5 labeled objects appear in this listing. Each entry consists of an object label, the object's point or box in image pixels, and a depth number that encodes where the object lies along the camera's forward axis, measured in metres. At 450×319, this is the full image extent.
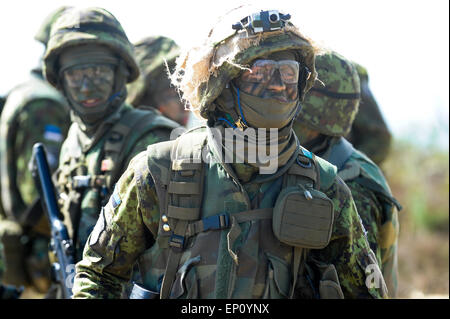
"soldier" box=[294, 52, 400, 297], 4.76
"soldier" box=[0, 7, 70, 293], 8.02
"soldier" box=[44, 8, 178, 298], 5.54
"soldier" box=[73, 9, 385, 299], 3.35
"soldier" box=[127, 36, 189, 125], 7.64
